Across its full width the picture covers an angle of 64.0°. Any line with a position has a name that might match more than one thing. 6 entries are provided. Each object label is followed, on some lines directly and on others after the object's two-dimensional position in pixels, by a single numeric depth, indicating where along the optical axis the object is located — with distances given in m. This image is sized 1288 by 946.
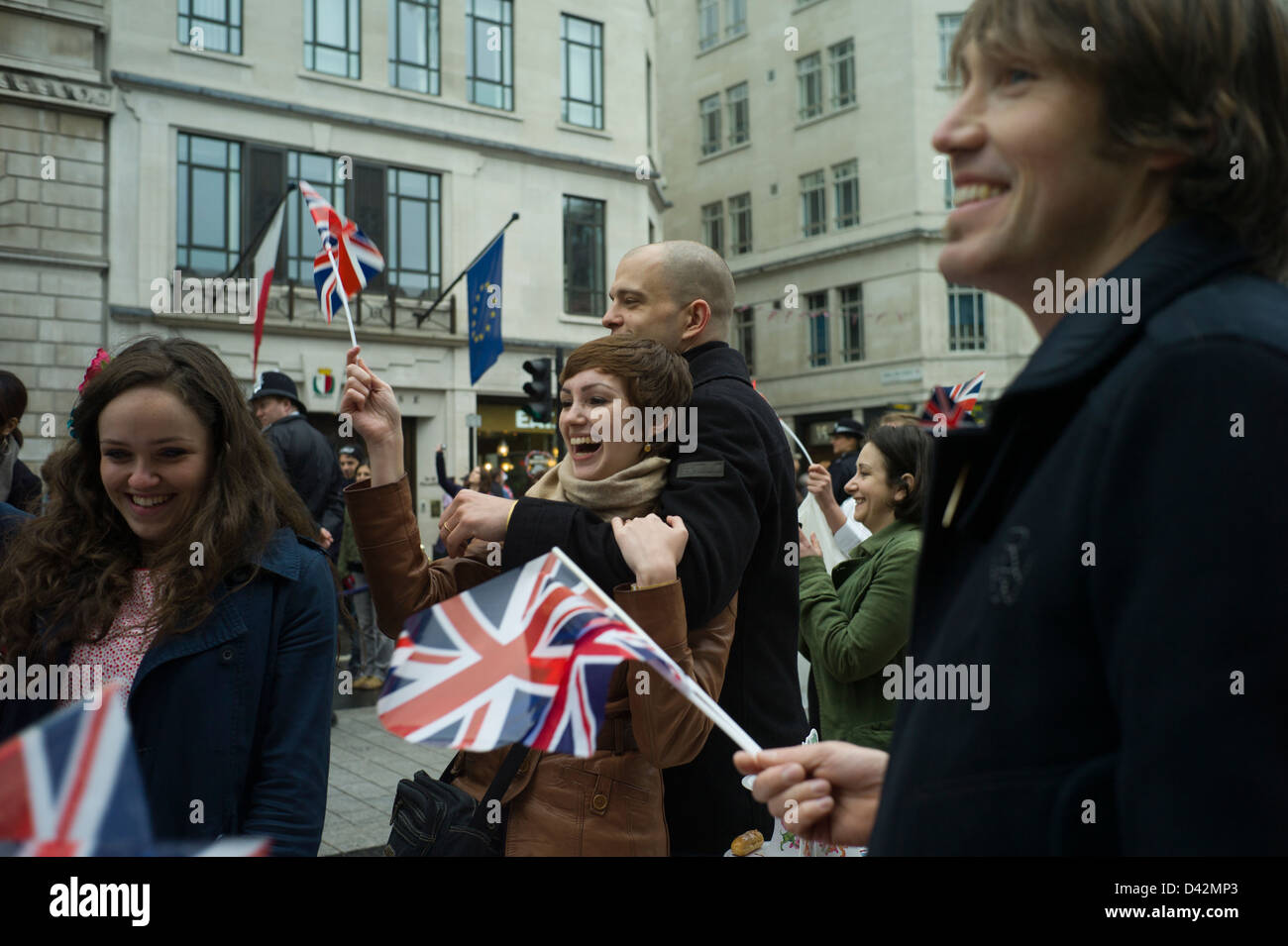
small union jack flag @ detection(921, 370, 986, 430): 6.48
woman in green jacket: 3.45
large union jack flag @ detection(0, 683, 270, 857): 0.92
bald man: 2.16
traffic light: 11.74
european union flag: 15.96
